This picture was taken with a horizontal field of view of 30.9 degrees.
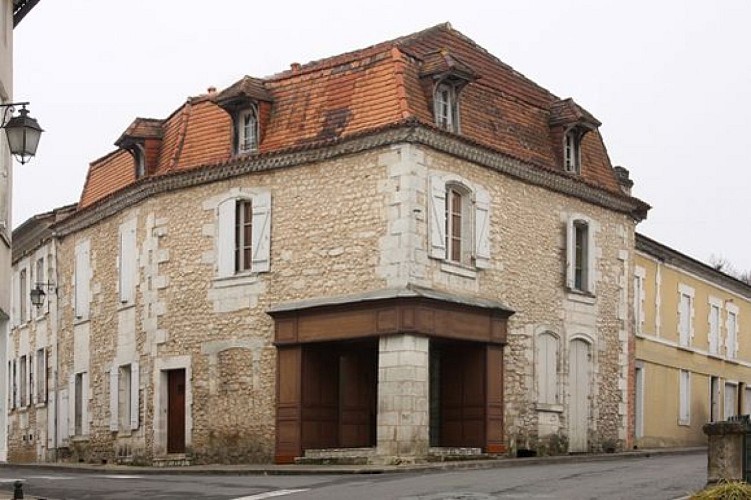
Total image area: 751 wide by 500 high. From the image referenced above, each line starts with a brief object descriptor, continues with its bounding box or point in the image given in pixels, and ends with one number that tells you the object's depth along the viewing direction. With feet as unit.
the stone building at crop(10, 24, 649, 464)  81.82
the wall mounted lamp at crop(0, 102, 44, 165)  47.73
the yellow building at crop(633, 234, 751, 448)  113.91
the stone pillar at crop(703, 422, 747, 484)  49.42
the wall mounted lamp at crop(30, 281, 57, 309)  107.45
